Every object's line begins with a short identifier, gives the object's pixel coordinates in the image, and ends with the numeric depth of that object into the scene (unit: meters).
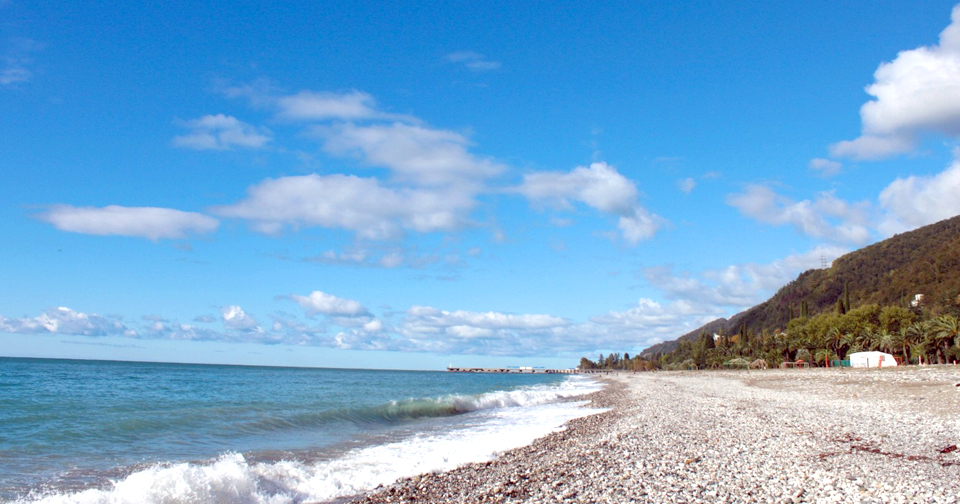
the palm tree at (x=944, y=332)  55.75
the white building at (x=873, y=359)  59.06
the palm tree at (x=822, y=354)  78.45
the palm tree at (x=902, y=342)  64.44
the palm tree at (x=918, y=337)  60.69
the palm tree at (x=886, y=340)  65.62
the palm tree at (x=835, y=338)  77.88
